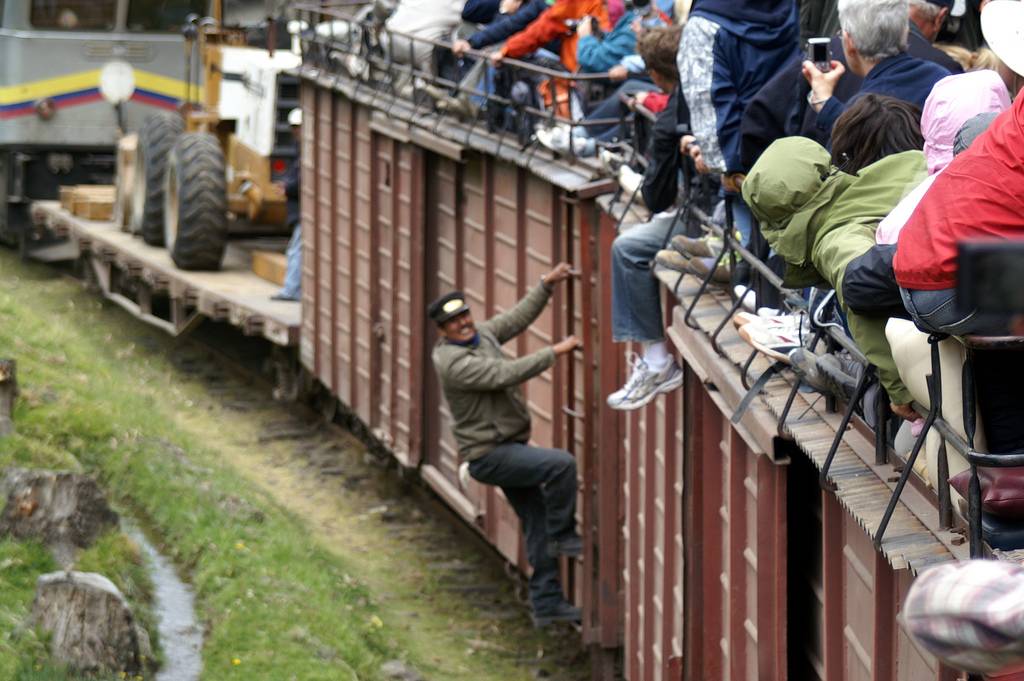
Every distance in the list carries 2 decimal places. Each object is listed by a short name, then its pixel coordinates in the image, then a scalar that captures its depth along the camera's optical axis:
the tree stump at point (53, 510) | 17.70
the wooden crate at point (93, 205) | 38.97
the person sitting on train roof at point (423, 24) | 23.16
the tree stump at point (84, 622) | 15.12
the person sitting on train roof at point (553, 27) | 19.84
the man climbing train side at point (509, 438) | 18.62
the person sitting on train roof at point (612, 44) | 18.95
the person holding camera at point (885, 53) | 10.63
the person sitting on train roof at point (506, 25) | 20.72
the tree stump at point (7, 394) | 20.61
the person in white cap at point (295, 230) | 30.52
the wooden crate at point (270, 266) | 32.59
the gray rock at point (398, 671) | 18.23
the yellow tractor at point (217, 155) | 32.72
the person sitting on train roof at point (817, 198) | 9.19
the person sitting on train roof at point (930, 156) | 8.18
